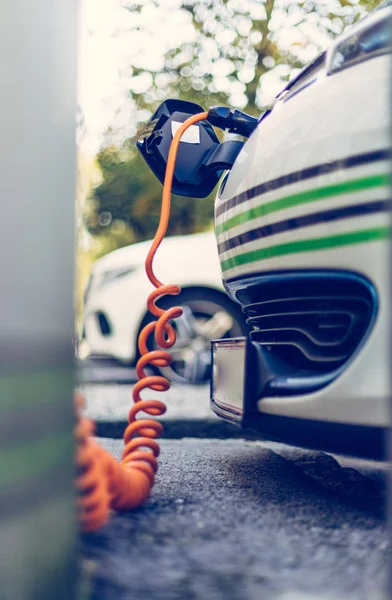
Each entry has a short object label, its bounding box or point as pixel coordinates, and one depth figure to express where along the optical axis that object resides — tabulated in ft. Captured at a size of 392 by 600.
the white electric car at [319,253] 4.58
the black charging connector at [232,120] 6.75
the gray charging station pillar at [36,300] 3.14
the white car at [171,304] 16.39
